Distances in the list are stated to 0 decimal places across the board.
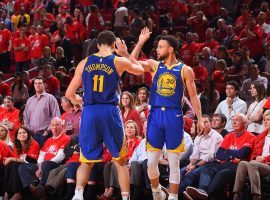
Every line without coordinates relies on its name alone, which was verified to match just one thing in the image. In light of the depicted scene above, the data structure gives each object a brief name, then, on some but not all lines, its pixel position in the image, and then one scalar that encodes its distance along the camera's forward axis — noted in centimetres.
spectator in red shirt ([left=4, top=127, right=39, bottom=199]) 1152
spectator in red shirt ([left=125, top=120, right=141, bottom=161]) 1148
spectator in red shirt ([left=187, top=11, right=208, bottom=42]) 1753
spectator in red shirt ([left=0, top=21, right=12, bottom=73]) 1869
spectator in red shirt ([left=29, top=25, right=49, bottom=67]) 1781
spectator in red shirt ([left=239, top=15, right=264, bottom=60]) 1587
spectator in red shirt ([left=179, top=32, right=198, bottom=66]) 1606
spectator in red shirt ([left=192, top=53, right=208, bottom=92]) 1482
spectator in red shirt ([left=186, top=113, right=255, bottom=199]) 1036
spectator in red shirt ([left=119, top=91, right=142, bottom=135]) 1224
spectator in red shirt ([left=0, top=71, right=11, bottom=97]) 1566
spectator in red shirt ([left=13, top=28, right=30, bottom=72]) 1803
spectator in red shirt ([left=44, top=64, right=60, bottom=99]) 1536
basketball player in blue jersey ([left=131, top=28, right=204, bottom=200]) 894
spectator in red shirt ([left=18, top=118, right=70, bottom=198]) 1148
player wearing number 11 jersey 864
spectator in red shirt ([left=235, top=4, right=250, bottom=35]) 1694
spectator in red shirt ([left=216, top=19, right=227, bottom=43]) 1656
